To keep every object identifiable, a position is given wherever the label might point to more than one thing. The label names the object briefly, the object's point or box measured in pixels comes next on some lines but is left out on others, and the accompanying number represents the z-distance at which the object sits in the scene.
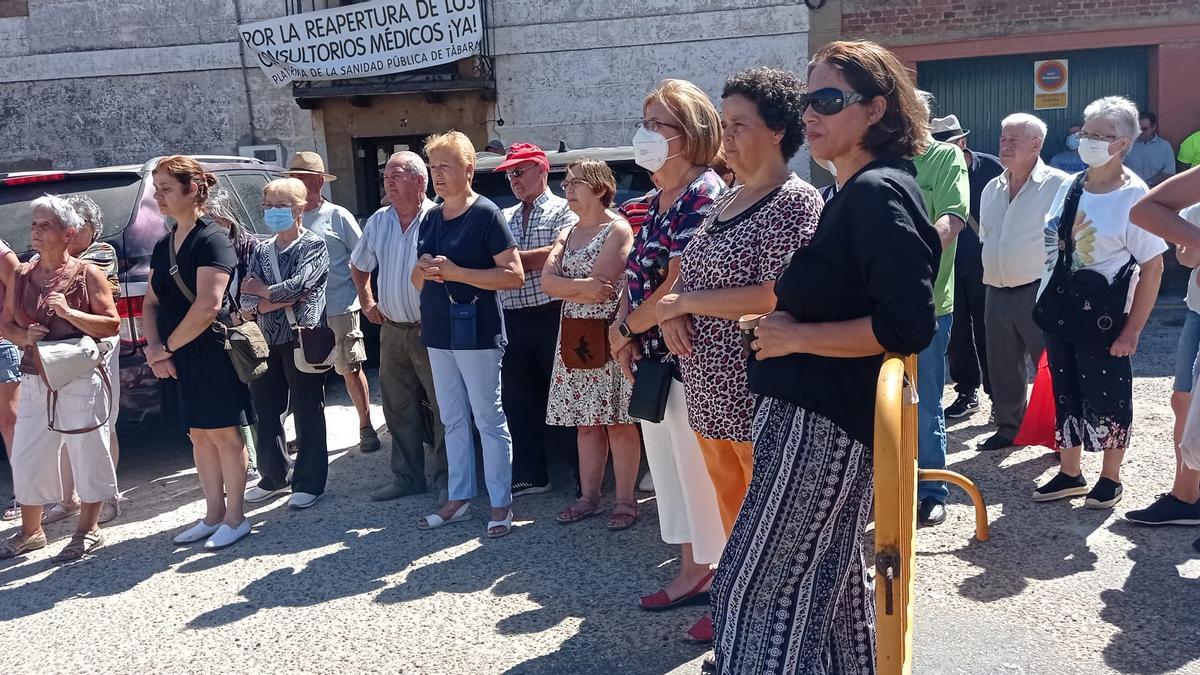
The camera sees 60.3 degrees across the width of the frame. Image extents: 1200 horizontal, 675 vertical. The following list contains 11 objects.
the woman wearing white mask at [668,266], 3.64
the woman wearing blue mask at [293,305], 5.43
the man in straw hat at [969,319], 6.45
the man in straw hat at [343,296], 6.13
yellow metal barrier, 2.07
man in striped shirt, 5.28
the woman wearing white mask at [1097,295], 4.46
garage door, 12.90
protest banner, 13.66
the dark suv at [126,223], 5.65
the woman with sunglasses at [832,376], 2.33
